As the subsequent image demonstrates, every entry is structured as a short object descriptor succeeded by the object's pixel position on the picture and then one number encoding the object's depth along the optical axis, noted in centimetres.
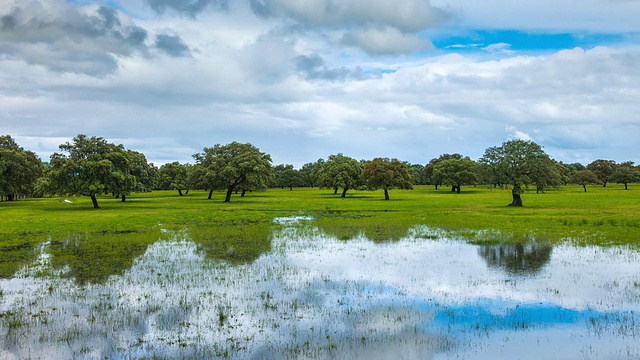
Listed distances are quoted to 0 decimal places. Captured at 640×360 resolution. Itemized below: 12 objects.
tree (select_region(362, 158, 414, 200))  8644
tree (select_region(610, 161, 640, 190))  13450
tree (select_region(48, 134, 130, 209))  6031
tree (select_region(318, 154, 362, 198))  9844
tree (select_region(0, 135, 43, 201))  7338
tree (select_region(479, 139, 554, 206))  5922
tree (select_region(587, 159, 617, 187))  14550
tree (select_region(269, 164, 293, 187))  18599
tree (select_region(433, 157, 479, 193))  12225
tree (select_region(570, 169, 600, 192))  12850
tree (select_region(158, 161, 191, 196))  12000
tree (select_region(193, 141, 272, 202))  7762
